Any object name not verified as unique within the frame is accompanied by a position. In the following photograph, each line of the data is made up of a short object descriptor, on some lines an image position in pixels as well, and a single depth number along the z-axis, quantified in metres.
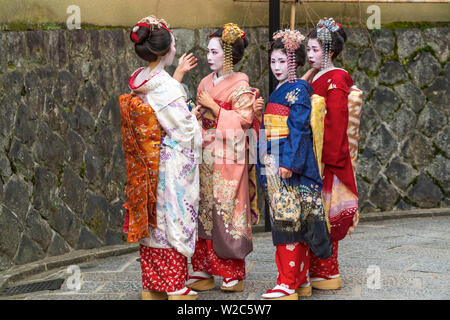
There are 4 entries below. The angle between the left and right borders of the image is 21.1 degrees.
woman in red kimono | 10.59
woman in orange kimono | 10.04
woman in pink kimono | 10.80
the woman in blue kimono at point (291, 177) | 10.16
